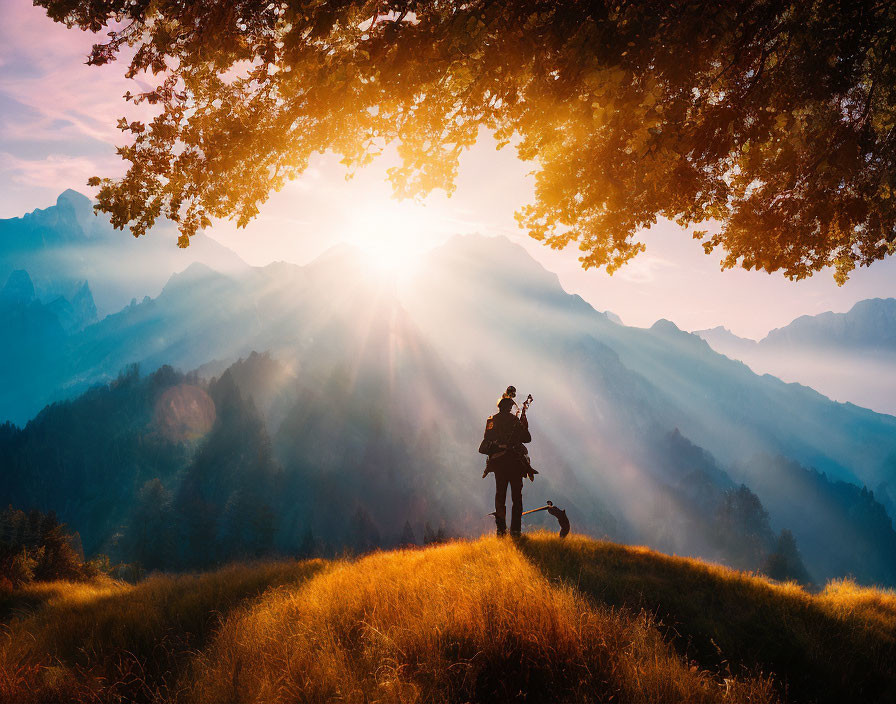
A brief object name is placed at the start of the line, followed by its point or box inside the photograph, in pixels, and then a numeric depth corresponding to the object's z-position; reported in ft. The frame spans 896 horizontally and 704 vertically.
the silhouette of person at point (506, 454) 26.25
